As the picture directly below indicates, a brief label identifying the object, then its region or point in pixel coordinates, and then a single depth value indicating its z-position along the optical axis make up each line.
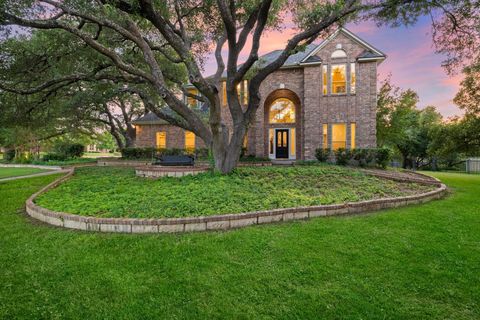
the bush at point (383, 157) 12.75
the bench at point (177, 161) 10.84
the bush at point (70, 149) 25.11
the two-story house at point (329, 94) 14.73
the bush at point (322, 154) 14.73
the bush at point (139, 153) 19.53
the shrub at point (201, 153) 18.26
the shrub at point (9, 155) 25.02
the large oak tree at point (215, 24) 7.22
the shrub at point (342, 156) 13.70
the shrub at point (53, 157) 22.05
